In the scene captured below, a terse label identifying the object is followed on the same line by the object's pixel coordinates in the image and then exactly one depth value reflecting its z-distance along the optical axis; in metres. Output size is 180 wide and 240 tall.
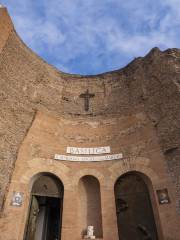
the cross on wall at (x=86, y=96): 13.35
